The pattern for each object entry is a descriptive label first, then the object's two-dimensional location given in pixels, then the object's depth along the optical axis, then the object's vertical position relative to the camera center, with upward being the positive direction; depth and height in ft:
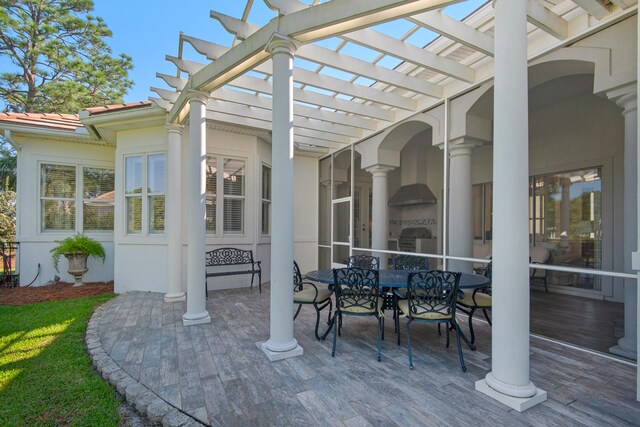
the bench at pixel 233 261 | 19.53 -3.03
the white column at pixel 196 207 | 13.20 +0.30
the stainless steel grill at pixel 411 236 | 27.22 -2.00
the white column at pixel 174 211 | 16.49 +0.16
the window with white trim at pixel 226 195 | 20.30 +1.25
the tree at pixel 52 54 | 33.12 +18.26
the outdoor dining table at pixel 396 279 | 10.19 -2.34
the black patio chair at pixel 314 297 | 11.63 -3.20
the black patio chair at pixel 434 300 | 9.33 -2.67
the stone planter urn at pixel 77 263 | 19.70 -3.18
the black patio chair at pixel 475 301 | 10.47 -3.03
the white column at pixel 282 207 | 9.77 +0.22
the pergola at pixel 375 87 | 7.19 +5.56
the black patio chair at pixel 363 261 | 16.75 -2.56
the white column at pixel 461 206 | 14.43 +0.39
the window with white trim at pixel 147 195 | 19.43 +1.20
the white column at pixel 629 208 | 9.29 +0.19
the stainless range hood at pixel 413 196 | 27.45 +1.69
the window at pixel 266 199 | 23.16 +1.15
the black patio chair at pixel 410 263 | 14.52 -2.36
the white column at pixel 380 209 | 20.83 +0.35
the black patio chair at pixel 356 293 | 10.28 -2.67
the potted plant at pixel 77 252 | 19.45 -2.44
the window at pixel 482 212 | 24.34 +0.17
